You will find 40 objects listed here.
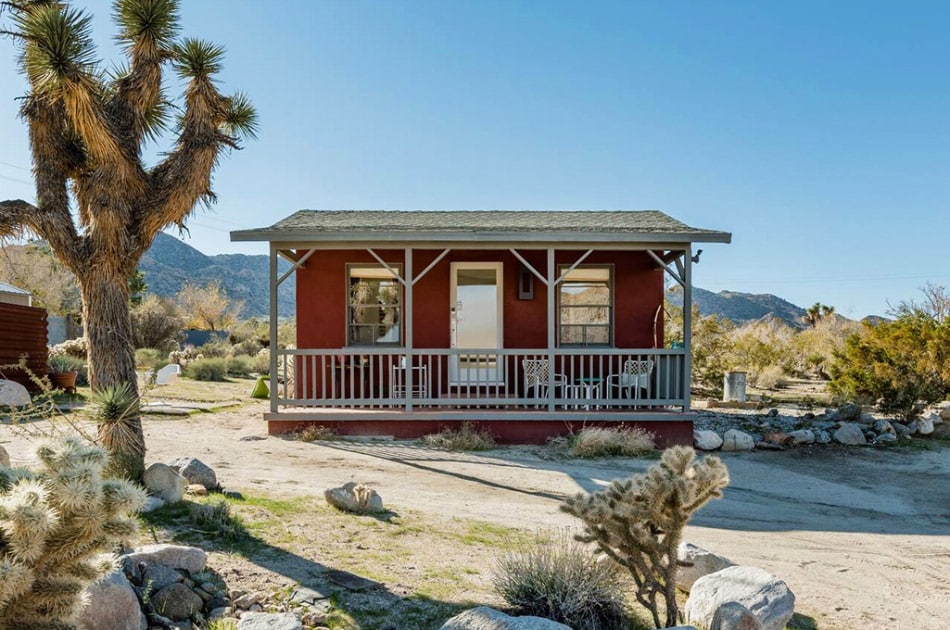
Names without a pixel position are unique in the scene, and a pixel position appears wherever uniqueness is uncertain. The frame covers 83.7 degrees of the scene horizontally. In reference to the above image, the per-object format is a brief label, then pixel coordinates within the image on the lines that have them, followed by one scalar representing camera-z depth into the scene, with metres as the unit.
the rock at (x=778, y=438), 8.88
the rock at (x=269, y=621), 2.63
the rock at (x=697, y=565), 3.73
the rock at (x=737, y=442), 8.65
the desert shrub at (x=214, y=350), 21.61
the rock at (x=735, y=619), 2.91
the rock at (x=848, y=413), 9.88
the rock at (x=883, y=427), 9.34
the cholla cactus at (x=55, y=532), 1.90
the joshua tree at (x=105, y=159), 4.79
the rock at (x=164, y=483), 4.75
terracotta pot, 12.07
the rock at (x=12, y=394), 10.42
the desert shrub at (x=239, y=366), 19.25
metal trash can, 13.06
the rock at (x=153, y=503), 4.46
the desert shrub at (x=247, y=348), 23.22
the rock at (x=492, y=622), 2.60
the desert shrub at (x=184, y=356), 18.87
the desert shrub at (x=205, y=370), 17.34
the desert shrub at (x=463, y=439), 8.45
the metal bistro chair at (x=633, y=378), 9.05
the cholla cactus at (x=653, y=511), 2.90
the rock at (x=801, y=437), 8.93
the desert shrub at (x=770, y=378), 16.89
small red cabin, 9.17
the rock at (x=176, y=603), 2.96
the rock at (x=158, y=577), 3.08
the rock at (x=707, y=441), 8.63
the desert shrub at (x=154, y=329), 21.41
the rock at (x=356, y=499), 5.12
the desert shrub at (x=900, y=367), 10.23
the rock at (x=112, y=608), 2.61
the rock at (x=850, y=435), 9.02
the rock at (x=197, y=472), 5.38
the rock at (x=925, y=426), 9.65
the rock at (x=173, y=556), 3.29
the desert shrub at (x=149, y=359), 17.33
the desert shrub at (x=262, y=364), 19.92
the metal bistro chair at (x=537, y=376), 9.24
